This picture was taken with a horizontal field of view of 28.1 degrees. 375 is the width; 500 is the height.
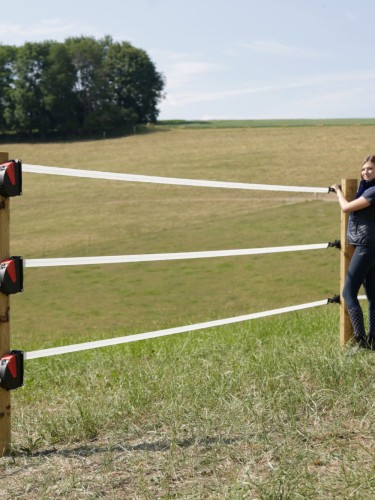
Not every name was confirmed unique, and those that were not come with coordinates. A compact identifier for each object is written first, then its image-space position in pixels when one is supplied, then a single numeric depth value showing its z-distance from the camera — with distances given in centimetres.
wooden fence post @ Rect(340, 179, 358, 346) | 622
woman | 592
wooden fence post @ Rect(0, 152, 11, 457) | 425
